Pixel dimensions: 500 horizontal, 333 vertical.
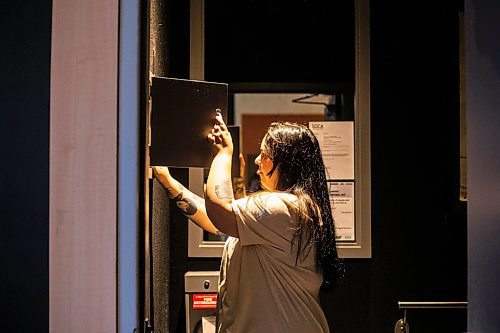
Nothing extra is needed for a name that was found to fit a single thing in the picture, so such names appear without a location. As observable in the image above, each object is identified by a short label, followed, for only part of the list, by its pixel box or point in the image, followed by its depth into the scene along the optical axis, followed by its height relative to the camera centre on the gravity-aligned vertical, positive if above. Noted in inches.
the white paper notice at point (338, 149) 125.4 +4.0
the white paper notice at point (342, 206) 125.3 -6.4
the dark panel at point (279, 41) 125.3 +23.7
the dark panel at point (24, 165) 46.8 +0.3
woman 85.0 -8.6
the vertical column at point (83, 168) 46.6 +0.1
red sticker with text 117.5 -22.3
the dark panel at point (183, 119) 74.9 +5.7
